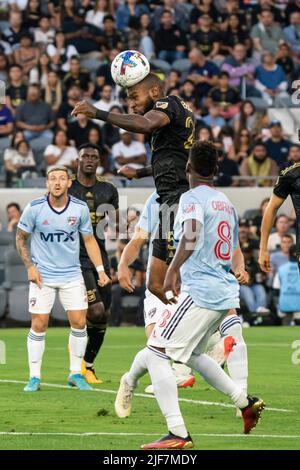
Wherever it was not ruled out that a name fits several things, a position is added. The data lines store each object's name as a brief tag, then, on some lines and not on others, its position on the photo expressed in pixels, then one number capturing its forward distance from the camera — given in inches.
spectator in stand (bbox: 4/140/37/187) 1026.7
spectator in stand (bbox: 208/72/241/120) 1139.9
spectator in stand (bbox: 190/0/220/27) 1246.9
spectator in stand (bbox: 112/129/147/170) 1045.8
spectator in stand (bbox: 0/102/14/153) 1056.5
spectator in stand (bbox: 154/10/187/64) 1205.7
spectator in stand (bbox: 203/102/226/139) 1115.2
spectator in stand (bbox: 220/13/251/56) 1229.1
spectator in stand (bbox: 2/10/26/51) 1154.0
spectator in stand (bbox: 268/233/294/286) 1024.2
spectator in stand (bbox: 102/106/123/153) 1075.3
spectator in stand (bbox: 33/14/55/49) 1161.4
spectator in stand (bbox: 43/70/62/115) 1104.2
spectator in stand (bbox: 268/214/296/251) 1034.7
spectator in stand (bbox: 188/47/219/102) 1158.3
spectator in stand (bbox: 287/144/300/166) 1023.6
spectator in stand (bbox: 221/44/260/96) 1195.3
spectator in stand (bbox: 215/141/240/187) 1064.2
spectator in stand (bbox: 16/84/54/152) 1071.0
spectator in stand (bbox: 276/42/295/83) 1222.9
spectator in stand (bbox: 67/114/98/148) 1049.5
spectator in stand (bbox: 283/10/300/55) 1275.8
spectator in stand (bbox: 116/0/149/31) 1219.9
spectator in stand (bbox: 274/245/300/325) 988.6
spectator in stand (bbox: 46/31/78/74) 1134.4
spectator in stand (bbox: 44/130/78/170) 1024.9
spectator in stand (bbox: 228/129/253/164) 1090.7
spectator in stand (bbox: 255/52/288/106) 1204.5
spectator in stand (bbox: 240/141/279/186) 1079.0
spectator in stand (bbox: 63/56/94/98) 1112.2
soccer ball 477.4
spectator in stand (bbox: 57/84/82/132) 1074.1
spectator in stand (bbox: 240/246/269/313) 1002.1
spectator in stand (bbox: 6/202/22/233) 995.9
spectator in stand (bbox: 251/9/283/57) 1256.2
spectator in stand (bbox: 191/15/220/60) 1219.9
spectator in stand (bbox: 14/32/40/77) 1128.9
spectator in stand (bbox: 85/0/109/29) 1206.9
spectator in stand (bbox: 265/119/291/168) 1101.1
